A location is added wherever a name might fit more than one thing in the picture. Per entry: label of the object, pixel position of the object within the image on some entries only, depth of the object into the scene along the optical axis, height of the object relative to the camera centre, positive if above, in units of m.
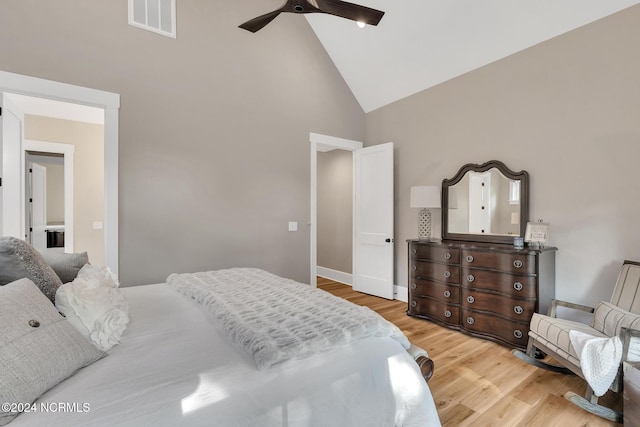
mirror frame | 2.99 +0.16
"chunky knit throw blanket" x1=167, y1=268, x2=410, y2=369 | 1.09 -0.47
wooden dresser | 2.62 -0.72
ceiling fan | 2.10 +1.47
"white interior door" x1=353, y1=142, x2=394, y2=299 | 4.16 -0.12
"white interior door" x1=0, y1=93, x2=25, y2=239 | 2.41 +0.33
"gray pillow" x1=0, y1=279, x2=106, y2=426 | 0.76 -0.39
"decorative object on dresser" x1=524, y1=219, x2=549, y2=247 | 2.68 -0.19
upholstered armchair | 1.77 -0.83
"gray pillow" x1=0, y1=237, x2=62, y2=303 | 1.14 -0.22
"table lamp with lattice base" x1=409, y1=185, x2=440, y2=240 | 3.55 +0.13
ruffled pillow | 1.14 -0.40
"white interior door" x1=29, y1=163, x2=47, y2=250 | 4.31 +0.11
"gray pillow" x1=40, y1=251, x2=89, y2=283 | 1.59 -0.28
